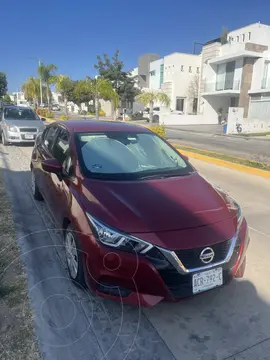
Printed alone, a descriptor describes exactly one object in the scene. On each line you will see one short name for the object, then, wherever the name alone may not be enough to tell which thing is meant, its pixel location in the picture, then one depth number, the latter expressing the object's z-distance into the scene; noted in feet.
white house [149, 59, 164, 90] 146.20
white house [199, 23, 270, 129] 87.76
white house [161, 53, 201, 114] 124.88
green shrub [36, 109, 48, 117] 103.49
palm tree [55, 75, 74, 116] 105.13
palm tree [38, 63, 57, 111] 138.32
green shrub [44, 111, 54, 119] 96.12
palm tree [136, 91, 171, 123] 84.74
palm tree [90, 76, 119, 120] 88.89
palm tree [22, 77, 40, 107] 174.29
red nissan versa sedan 7.42
